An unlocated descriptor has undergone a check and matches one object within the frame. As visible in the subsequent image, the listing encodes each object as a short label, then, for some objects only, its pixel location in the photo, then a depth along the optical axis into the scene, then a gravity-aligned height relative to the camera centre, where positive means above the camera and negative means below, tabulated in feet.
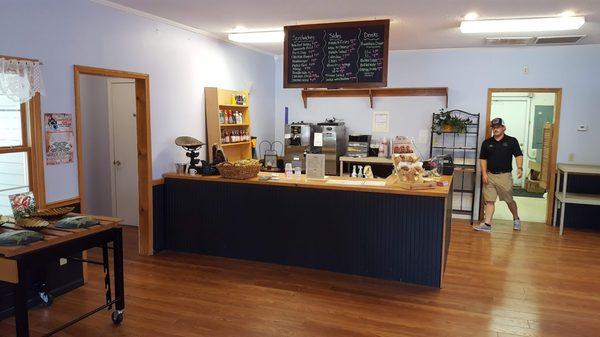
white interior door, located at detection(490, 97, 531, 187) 31.19 +0.91
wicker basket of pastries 14.85 -1.57
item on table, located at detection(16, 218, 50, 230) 9.23 -2.18
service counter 13.00 -3.23
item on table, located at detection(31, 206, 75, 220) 10.03 -2.14
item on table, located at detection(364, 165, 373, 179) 15.41 -1.68
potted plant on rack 21.03 +0.15
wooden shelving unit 17.92 +0.26
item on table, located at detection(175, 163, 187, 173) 16.28 -1.69
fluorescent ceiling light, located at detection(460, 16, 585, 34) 14.52 +3.43
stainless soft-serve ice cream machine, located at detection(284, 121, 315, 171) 22.00 -0.83
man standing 19.15 -1.84
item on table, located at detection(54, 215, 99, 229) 9.61 -2.25
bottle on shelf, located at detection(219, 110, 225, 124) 18.30 +0.22
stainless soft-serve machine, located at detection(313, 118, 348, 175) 21.99 -1.05
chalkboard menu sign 13.85 +2.22
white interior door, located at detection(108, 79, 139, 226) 18.99 -1.17
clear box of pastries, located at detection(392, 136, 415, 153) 14.03 -0.69
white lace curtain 10.28 +0.96
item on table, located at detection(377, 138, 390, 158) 22.38 -1.24
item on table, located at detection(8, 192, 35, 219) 9.66 -1.88
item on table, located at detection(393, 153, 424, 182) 13.07 -1.26
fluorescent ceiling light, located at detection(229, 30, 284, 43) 16.99 +3.37
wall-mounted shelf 22.01 +1.68
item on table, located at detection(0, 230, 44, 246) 8.35 -2.27
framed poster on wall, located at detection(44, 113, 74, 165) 11.58 -0.48
